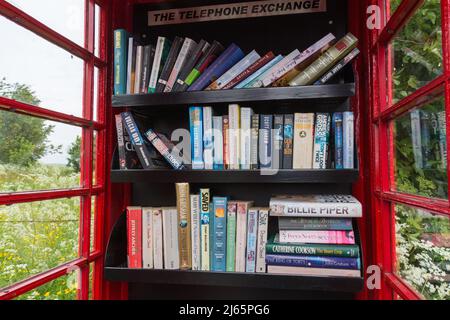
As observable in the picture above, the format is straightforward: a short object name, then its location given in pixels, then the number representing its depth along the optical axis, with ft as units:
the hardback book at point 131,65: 4.82
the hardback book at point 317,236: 4.19
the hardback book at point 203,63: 4.68
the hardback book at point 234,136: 4.44
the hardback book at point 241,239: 4.44
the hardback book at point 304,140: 4.33
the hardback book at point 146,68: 4.79
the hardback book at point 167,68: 4.75
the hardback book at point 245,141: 4.42
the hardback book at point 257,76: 4.53
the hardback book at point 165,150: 4.72
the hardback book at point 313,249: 4.12
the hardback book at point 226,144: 4.47
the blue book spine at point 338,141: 4.25
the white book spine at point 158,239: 4.61
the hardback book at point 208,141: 4.51
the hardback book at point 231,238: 4.45
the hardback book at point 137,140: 4.71
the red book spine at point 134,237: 4.65
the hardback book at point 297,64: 4.41
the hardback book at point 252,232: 4.43
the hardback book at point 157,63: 4.78
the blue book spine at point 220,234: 4.46
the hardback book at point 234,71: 4.59
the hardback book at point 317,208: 4.13
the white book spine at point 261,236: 4.41
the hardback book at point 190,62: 4.69
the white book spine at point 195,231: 4.52
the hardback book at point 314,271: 4.09
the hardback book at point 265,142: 4.39
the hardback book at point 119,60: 4.79
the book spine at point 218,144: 4.49
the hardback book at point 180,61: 4.72
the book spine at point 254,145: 4.43
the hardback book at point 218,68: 4.65
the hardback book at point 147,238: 4.63
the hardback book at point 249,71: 4.57
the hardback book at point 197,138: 4.54
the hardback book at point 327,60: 4.28
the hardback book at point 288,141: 4.37
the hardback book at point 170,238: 4.58
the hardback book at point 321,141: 4.30
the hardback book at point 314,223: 4.21
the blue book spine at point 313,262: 4.10
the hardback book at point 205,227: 4.49
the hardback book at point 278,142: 4.40
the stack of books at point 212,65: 4.32
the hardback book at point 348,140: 4.21
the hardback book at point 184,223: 4.52
